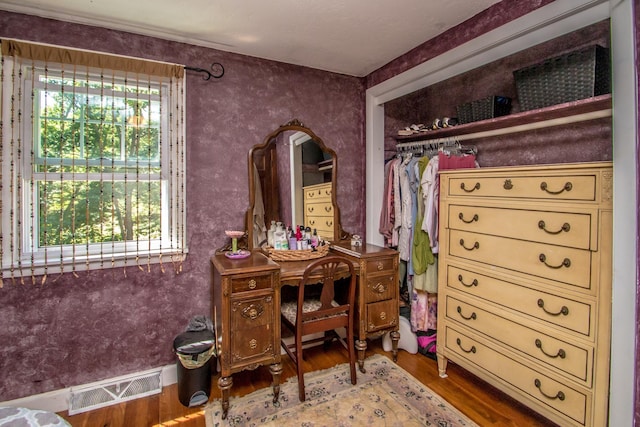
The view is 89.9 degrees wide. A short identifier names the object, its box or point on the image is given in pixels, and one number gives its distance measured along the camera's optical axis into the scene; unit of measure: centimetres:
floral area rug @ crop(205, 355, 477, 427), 193
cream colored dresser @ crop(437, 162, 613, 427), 155
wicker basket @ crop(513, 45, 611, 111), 175
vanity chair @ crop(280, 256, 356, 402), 211
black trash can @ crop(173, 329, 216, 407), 208
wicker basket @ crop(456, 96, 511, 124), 232
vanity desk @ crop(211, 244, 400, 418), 196
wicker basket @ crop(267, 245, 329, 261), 249
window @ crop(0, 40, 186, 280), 197
